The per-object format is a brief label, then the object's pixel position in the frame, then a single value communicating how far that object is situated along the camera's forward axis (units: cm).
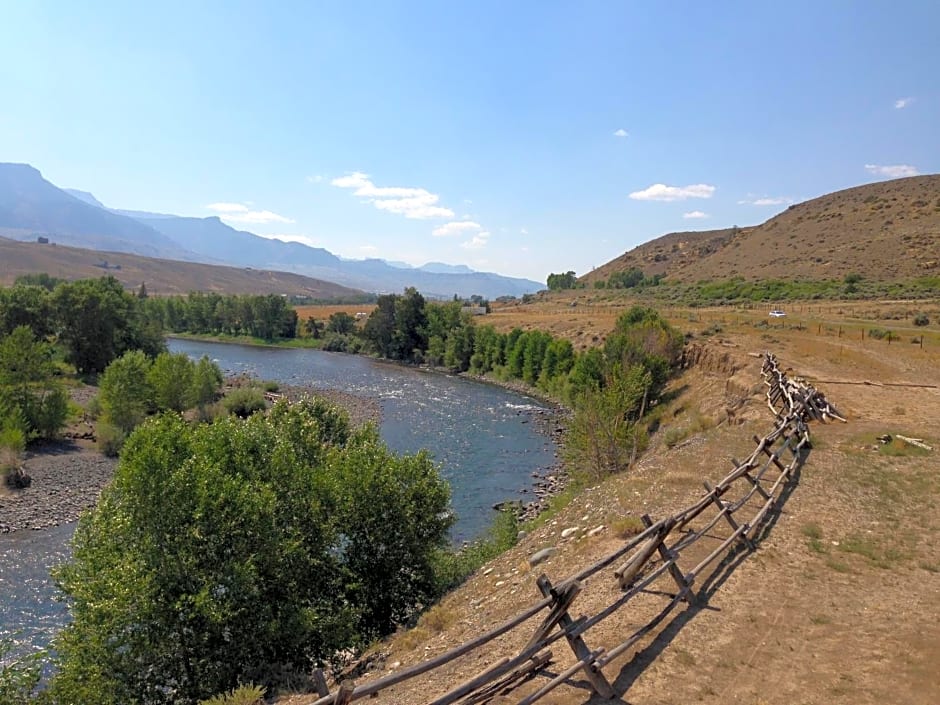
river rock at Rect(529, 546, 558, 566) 1641
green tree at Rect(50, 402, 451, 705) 1445
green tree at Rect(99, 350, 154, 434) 4678
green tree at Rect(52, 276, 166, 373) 7069
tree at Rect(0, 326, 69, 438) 4456
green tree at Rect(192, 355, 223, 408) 5307
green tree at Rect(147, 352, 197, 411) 5134
